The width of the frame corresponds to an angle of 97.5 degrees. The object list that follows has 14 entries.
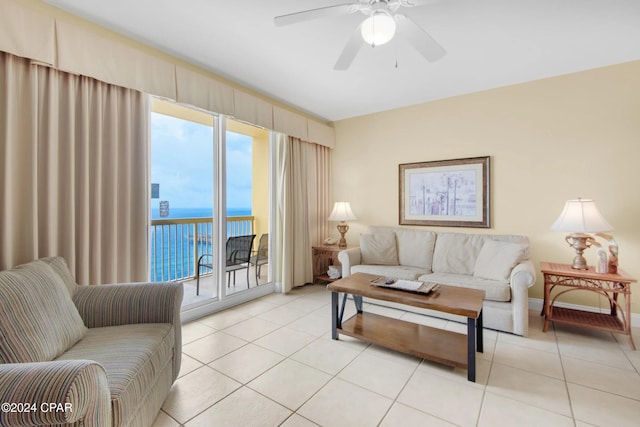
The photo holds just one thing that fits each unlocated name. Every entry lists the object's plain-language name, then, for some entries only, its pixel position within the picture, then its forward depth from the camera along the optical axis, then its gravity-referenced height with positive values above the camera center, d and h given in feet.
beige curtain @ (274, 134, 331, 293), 12.68 +0.19
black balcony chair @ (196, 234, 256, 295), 11.18 -1.79
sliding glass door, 9.98 +0.32
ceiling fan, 5.54 +3.85
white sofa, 8.39 -1.98
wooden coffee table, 6.22 -3.34
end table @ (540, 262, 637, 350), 7.75 -2.50
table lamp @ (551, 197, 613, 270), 8.09 -0.40
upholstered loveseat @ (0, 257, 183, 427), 2.99 -1.99
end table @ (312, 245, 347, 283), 13.74 -2.54
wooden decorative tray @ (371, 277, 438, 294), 7.24 -2.02
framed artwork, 11.31 +0.76
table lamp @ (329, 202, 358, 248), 13.39 -0.24
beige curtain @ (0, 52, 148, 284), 5.89 +0.95
